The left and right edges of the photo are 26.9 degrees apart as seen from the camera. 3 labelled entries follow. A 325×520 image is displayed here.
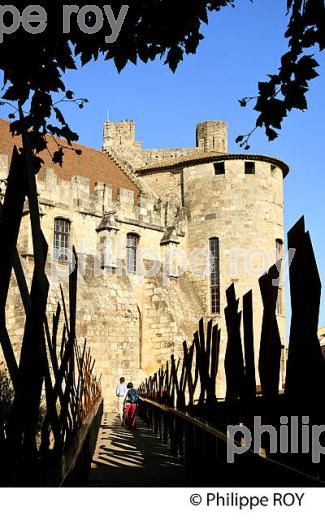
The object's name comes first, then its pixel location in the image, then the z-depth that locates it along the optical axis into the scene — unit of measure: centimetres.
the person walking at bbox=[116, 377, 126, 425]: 2019
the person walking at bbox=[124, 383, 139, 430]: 1688
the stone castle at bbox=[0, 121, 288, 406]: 2914
